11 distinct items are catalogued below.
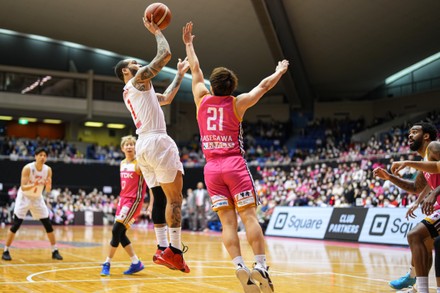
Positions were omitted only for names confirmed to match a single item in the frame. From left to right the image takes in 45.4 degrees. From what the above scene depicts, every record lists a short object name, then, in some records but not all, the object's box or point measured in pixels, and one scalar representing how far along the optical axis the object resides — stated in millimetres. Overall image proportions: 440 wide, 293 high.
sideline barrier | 14031
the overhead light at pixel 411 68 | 33153
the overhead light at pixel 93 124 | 38594
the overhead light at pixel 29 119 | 36569
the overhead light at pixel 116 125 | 39594
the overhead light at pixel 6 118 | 36938
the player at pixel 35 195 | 9875
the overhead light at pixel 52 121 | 37906
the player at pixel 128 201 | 8109
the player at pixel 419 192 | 5285
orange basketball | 5656
